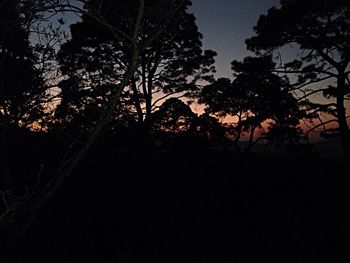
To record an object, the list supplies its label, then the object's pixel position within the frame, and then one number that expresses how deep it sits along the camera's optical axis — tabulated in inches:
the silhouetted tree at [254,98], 477.1
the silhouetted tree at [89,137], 157.9
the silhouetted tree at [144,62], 526.3
